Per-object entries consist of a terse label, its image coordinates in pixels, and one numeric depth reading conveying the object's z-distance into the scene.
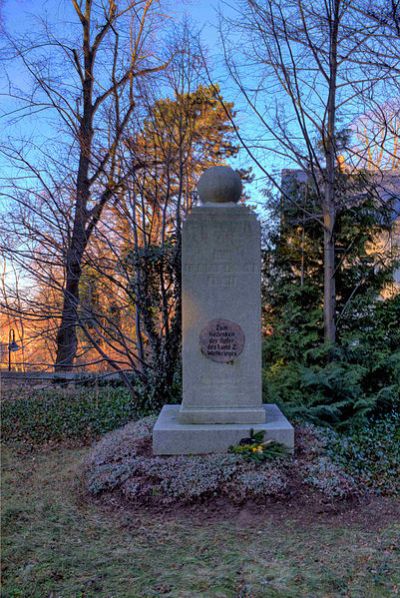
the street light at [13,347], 10.52
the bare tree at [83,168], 7.68
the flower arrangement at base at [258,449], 4.54
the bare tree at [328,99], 7.32
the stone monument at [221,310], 5.23
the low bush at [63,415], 6.84
